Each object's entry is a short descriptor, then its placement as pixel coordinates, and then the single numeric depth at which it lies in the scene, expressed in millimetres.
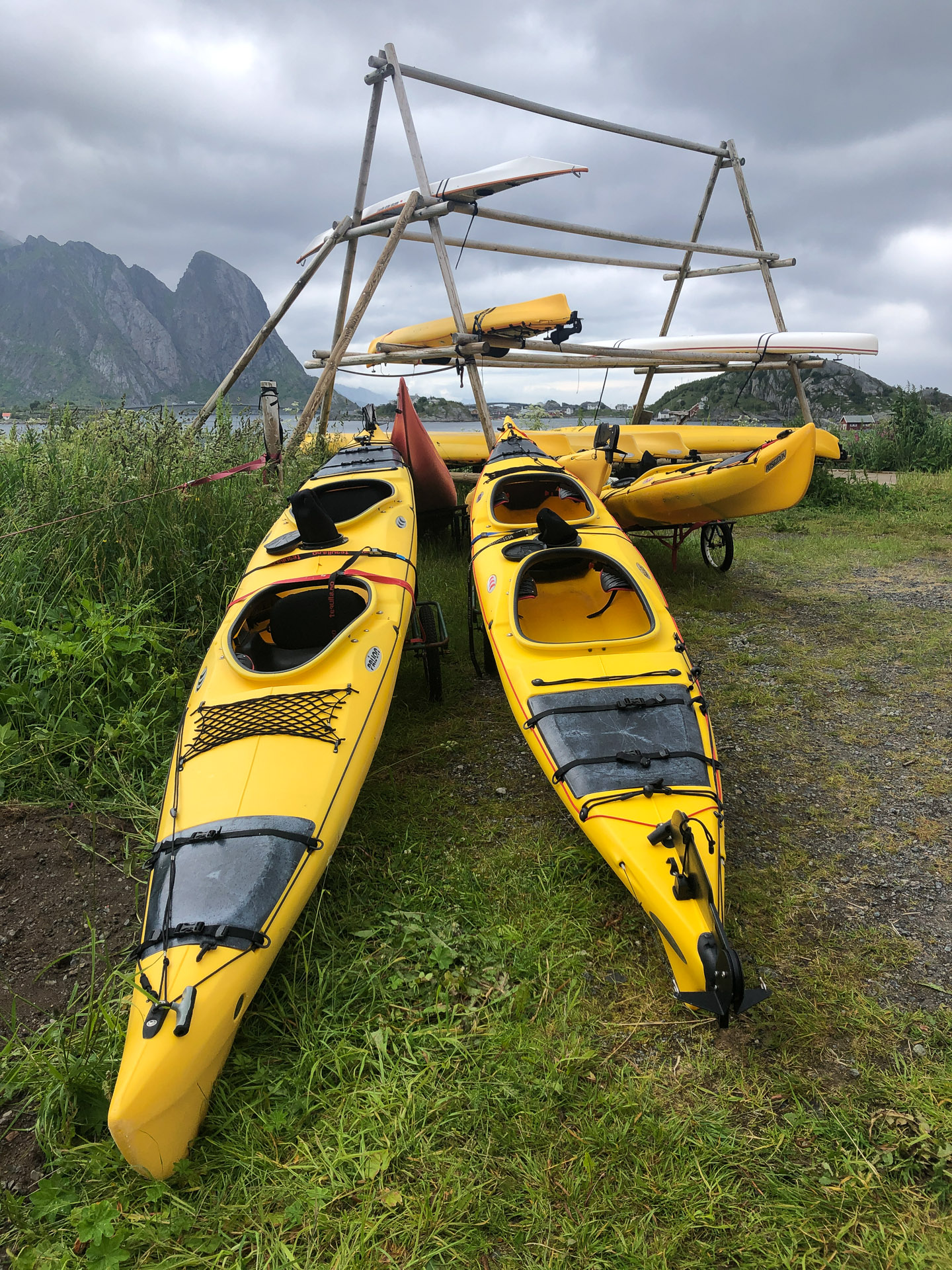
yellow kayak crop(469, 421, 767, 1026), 2205
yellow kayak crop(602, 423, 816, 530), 6305
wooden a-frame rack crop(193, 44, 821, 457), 8031
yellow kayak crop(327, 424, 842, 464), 9492
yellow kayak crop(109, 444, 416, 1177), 1904
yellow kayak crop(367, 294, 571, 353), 8555
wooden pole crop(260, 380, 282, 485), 6566
